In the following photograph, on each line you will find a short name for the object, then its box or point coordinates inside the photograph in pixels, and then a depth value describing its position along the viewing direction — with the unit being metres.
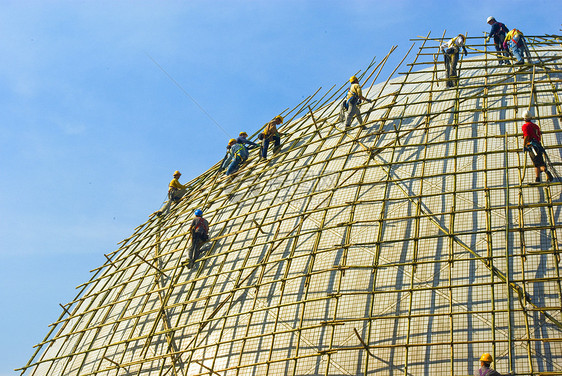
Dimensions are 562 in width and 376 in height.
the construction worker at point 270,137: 21.80
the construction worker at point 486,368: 11.52
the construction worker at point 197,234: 18.89
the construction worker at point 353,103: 19.92
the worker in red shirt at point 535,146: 14.83
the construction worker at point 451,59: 19.91
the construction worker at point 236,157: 22.41
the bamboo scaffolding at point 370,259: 13.44
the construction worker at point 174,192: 24.91
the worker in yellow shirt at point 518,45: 20.03
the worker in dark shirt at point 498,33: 21.61
